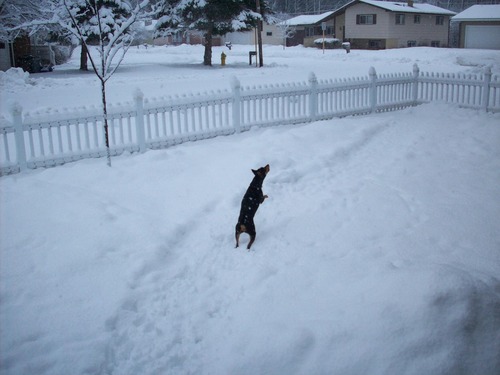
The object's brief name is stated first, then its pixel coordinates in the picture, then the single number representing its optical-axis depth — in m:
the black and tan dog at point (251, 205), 6.20
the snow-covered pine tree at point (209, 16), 30.44
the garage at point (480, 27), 47.16
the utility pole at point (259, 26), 31.78
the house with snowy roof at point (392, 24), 52.41
